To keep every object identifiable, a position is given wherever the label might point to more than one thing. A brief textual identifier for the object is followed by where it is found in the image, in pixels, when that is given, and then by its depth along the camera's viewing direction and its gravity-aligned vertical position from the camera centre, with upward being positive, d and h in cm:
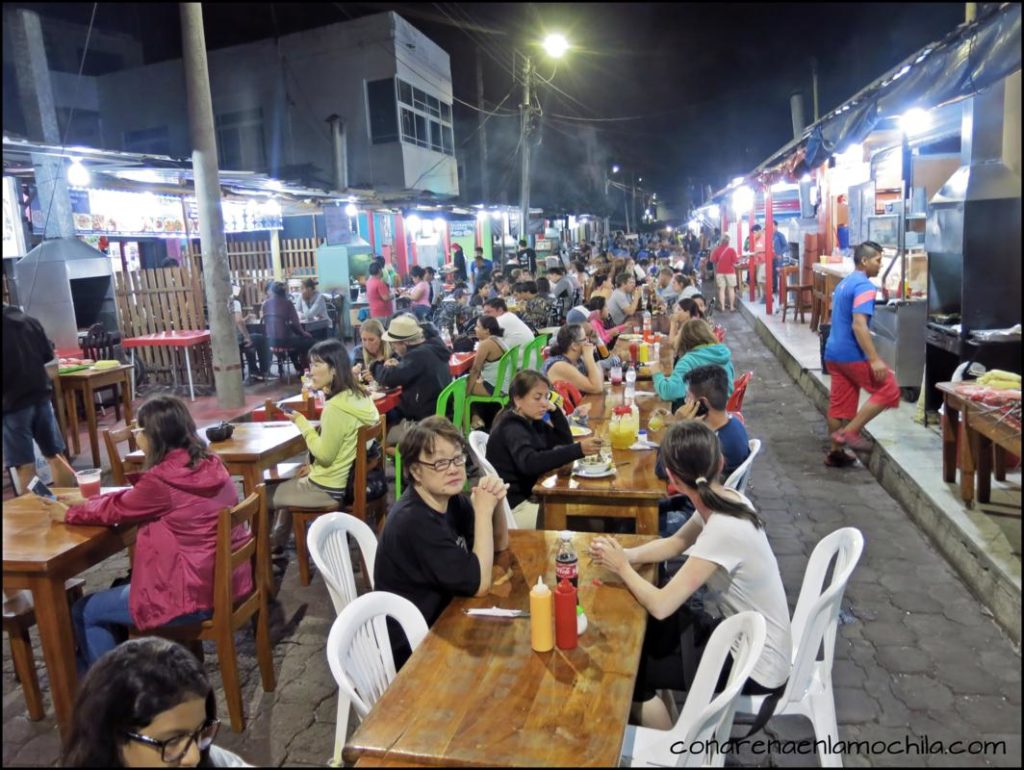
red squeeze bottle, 237 -117
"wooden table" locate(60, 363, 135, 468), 736 -113
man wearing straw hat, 632 -103
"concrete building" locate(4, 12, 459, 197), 2052 +454
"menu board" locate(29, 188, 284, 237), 1114 +96
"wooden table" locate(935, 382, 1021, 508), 452 -138
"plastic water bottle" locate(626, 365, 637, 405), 551 -107
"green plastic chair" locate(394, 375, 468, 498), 530 -126
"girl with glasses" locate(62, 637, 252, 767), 161 -97
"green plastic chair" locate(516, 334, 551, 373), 799 -113
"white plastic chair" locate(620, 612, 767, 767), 212 -138
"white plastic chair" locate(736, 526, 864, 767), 259 -150
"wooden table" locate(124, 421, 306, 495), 475 -117
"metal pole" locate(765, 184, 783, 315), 1606 -36
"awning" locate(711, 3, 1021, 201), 427 +106
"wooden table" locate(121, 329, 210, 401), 1010 -93
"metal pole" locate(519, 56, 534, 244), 1970 +190
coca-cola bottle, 255 -107
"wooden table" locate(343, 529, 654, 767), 191 -125
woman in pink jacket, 324 -111
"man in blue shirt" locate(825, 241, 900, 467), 637 -108
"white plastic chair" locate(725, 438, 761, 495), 407 -129
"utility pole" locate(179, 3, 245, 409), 817 +41
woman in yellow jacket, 467 -106
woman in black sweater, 417 -111
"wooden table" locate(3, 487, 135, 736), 304 -121
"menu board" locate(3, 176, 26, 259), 843 +64
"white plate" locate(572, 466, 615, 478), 406 -122
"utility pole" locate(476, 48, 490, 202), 2277 +400
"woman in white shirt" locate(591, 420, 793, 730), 266 -121
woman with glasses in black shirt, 278 -105
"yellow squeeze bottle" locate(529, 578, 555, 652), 234 -115
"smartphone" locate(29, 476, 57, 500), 351 -99
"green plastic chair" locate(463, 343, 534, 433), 705 -129
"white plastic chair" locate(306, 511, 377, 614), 320 -130
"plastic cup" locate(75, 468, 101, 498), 380 -104
